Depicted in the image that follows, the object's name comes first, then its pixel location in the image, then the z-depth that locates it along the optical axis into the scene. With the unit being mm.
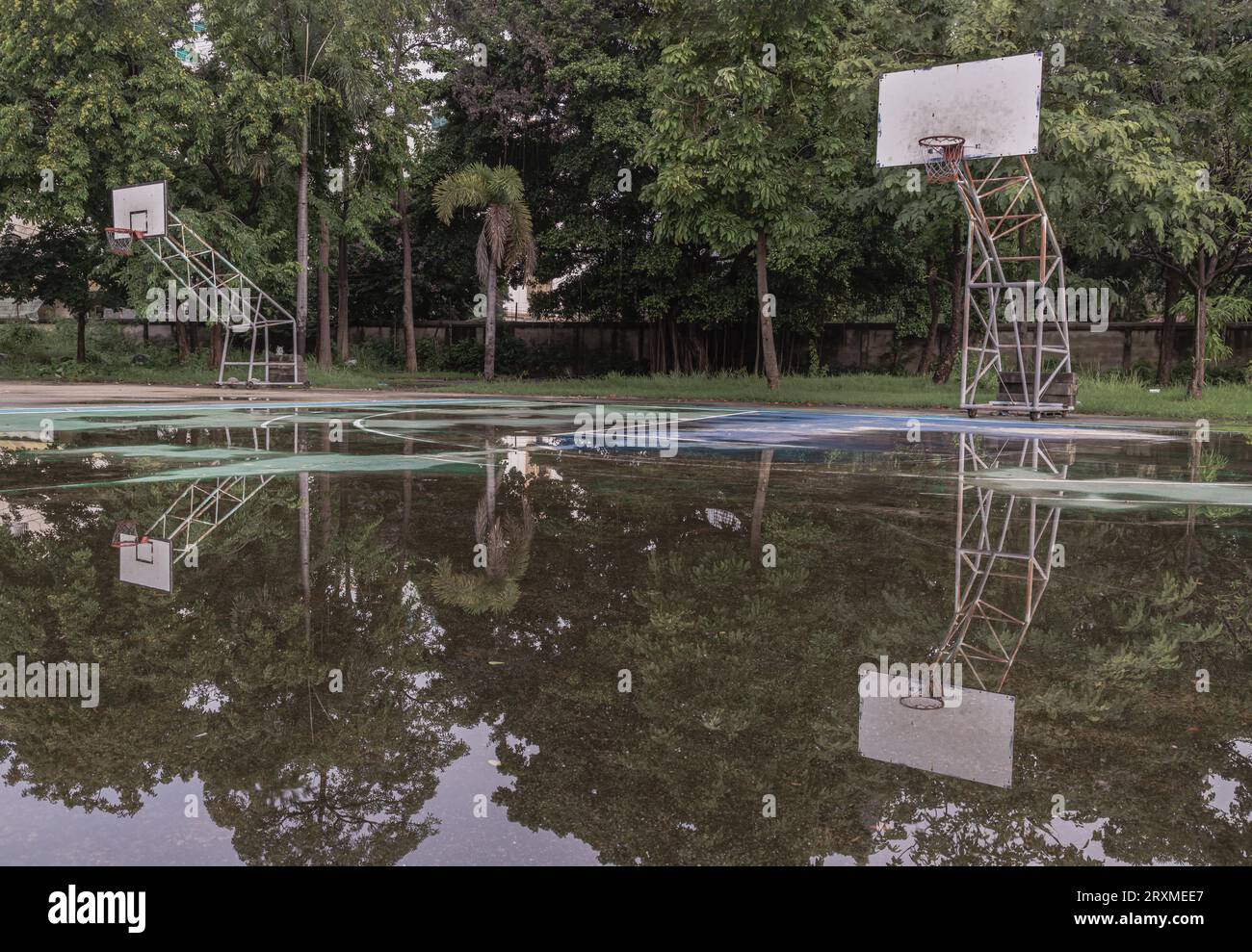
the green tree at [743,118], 23531
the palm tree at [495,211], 30047
